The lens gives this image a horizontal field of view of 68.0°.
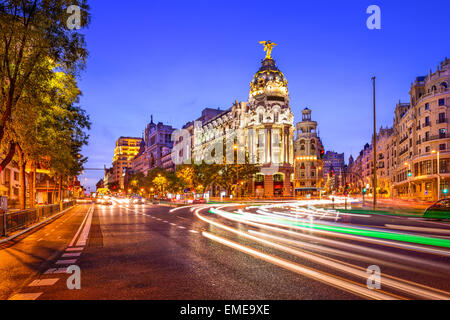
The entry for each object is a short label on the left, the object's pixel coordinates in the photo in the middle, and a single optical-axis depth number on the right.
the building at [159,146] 170.38
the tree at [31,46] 13.55
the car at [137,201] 71.54
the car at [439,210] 23.67
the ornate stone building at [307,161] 117.75
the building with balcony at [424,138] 62.62
